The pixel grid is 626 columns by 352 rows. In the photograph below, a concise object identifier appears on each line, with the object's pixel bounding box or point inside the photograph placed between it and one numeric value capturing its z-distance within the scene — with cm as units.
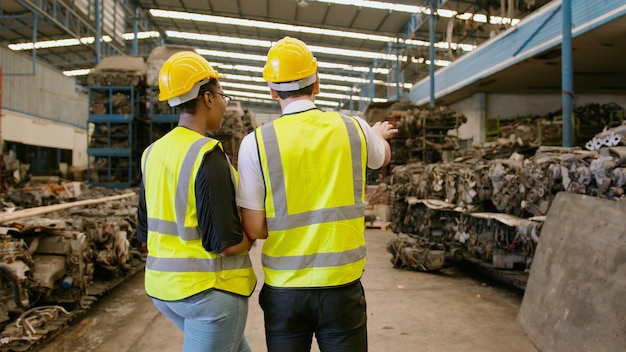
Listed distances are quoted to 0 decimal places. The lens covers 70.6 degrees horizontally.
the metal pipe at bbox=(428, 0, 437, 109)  1335
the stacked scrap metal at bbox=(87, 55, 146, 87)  941
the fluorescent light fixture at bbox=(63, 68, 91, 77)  2064
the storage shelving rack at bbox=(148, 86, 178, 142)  978
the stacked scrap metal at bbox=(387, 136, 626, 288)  365
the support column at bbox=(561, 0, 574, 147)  684
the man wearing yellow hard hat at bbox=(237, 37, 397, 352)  145
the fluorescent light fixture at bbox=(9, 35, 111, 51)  1644
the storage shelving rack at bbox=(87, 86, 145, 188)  934
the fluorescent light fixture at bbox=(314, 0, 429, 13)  1519
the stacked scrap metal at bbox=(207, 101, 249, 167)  984
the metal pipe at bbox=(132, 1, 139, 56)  1642
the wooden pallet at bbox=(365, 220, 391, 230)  1067
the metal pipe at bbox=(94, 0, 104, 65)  1248
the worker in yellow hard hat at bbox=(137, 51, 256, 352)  143
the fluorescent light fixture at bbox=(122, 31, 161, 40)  1908
